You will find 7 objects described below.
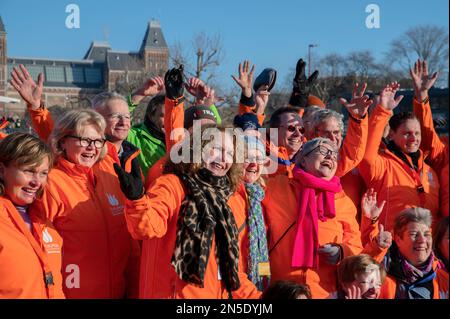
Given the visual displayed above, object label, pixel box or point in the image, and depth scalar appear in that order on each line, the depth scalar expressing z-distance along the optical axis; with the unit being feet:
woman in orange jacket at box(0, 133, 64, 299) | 9.43
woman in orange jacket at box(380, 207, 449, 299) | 12.19
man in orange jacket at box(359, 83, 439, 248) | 14.89
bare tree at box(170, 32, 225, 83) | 66.85
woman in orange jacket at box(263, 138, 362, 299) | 11.98
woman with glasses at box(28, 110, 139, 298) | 11.25
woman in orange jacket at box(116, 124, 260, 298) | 10.28
